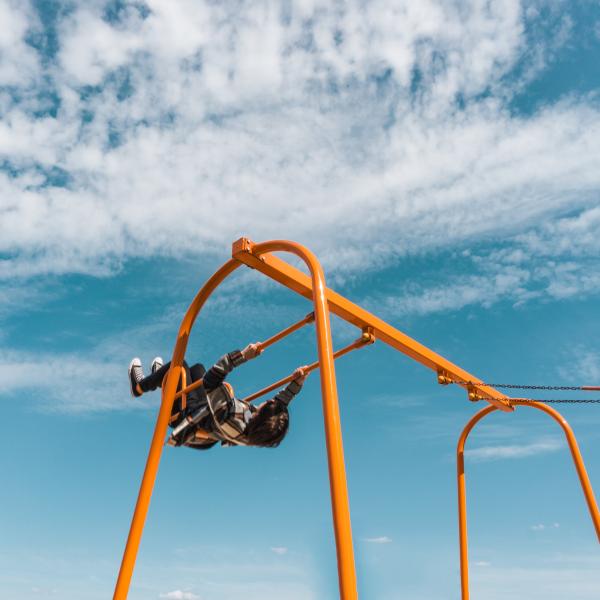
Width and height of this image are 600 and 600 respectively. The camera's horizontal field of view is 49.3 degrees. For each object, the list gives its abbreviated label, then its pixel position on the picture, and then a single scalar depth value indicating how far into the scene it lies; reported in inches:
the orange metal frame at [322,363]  176.9
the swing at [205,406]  278.8
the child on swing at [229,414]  274.2
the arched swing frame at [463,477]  335.3
